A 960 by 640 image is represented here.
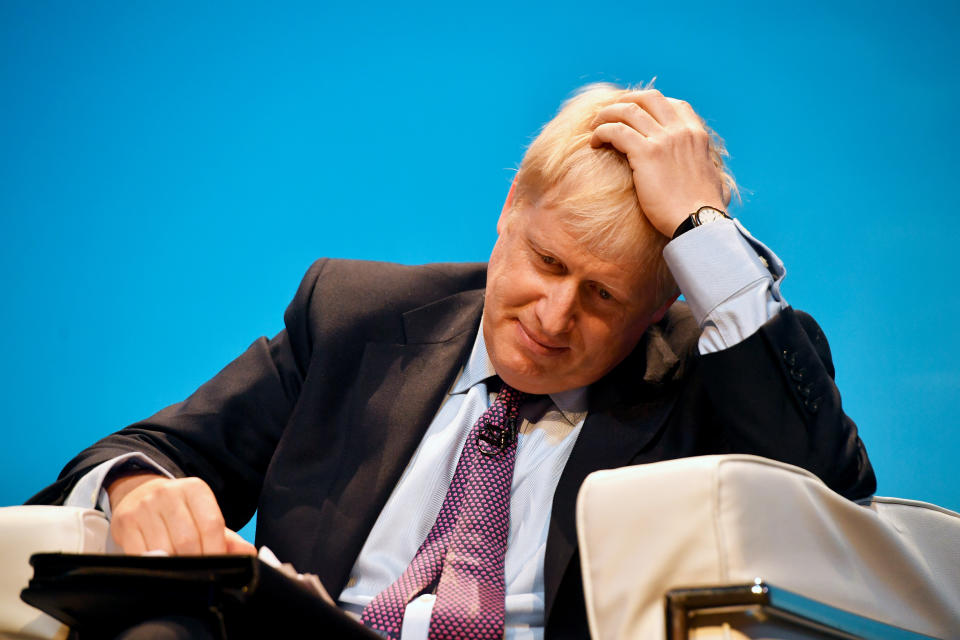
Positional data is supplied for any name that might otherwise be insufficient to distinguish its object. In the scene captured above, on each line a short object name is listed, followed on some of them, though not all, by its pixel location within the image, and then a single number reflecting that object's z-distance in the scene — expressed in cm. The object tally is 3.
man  380
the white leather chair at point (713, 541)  358
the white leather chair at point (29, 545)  367
